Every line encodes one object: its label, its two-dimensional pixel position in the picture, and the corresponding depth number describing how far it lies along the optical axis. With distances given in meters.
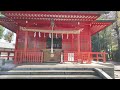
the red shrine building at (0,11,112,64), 8.20
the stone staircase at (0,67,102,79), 6.09
